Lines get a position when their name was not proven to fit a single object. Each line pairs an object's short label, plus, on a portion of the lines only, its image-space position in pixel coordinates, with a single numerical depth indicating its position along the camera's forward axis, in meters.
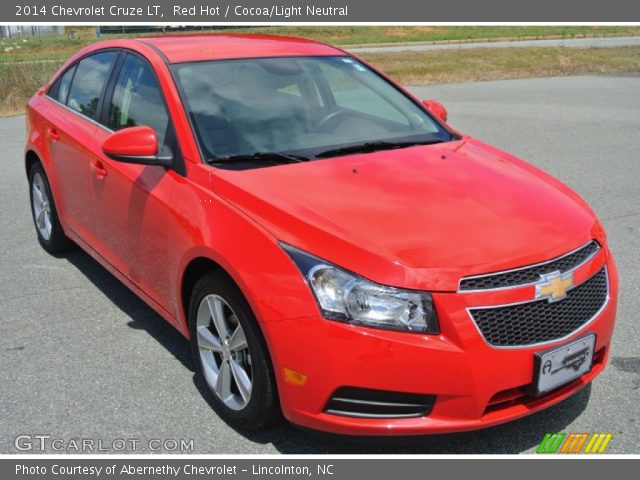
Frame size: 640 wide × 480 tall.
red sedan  2.92
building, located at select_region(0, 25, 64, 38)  49.47
